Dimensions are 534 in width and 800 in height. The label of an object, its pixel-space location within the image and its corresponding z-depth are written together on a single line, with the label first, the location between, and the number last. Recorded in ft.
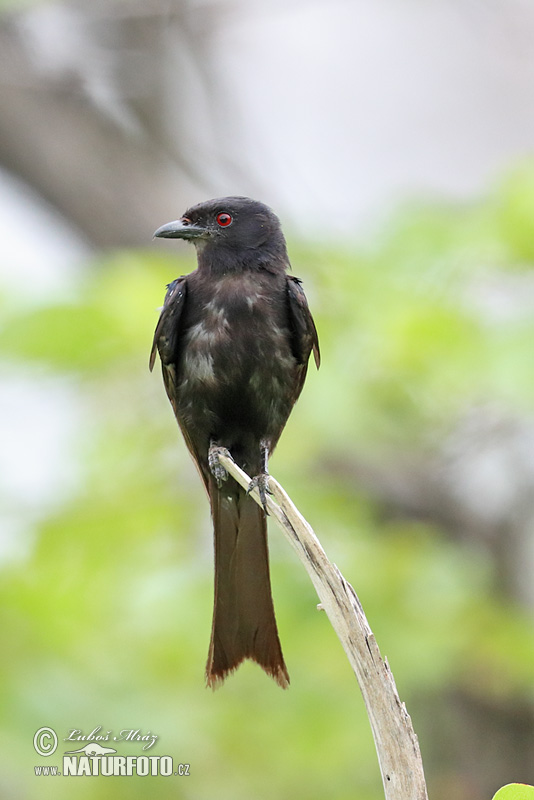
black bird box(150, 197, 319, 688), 24.04
